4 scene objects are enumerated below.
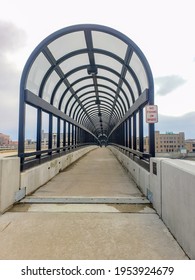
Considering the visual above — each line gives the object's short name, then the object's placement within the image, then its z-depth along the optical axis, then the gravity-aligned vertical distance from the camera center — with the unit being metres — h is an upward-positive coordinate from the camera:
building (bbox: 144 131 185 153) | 93.25 +1.47
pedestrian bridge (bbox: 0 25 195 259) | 2.25 -1.21
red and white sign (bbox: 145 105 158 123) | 4.58 +0.80
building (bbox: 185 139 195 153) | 81.26 -1.56
